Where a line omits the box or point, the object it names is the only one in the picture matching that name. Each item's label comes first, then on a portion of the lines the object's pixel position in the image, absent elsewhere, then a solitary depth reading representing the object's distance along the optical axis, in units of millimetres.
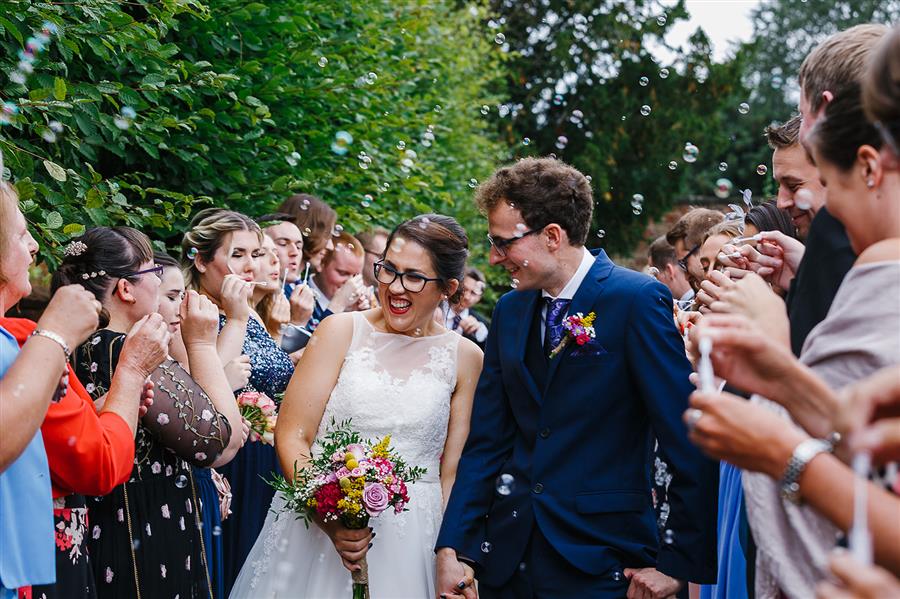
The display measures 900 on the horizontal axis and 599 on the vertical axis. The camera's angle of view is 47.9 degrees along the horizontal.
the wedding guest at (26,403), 2750
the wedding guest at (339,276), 7348
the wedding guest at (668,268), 7496
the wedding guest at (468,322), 8805
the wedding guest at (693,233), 6336
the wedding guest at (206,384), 4504
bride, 4293
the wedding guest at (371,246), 8766
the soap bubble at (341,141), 6772
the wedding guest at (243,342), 5539
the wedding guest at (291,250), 6562
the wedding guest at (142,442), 4039
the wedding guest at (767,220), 4703
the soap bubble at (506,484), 3918
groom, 3688
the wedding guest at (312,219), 6809
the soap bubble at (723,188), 5027
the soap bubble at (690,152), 5473
